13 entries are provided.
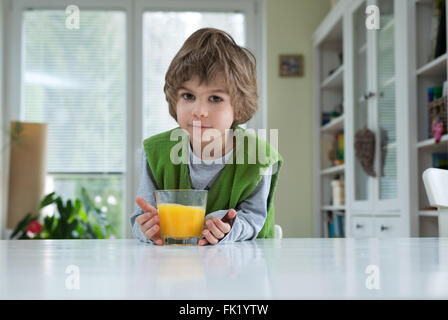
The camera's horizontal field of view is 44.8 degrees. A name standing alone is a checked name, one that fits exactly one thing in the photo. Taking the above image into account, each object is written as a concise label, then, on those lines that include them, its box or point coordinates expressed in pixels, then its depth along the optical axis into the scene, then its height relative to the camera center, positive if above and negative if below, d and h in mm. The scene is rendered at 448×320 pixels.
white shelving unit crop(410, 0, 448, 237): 2305 +302
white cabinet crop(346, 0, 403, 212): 2551 +389
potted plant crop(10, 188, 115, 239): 3574 -317
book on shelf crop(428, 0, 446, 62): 2193 +591
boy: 1062 +78
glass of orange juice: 776 -55
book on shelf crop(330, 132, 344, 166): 3580 +179
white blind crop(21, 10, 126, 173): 4172 +741
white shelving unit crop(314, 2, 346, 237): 3906 +473
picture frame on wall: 4047 +828
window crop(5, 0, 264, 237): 4168 +753
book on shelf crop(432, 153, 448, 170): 2275 +66
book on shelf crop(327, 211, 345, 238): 3570 -327
